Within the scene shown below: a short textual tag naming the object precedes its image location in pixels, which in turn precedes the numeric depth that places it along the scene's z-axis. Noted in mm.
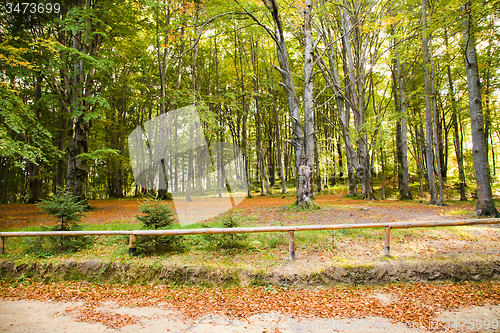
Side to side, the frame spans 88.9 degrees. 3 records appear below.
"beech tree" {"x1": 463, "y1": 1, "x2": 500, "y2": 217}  7826
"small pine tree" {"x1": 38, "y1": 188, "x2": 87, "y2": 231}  5988
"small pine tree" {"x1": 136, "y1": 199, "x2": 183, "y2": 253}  5926
